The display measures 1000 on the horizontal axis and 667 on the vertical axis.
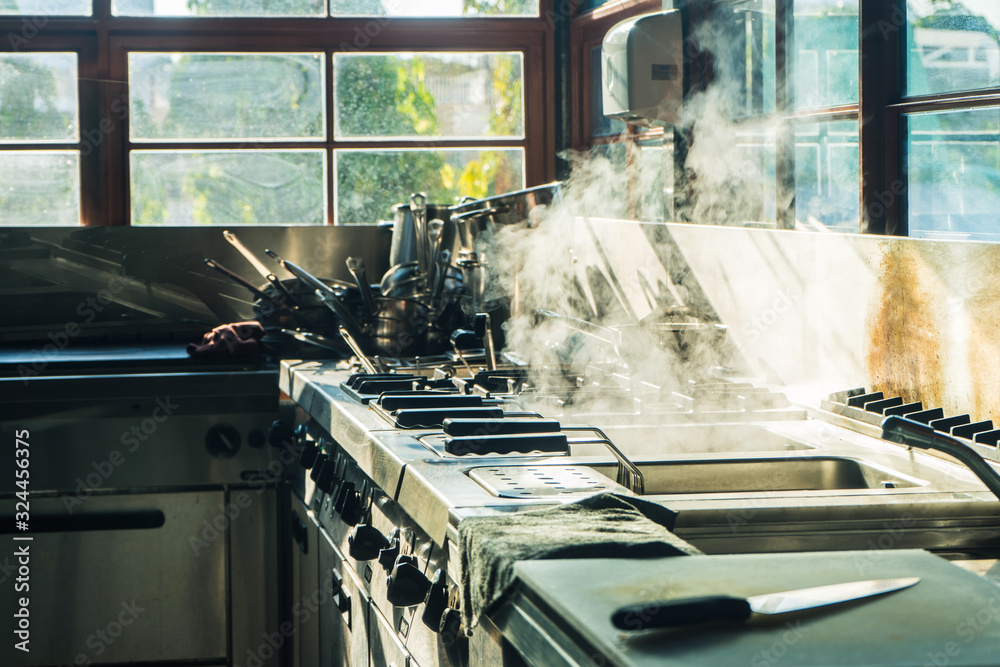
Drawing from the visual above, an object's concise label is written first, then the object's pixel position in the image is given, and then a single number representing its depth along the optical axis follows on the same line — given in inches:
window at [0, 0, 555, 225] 150.8
